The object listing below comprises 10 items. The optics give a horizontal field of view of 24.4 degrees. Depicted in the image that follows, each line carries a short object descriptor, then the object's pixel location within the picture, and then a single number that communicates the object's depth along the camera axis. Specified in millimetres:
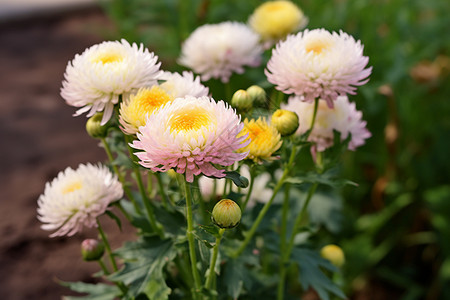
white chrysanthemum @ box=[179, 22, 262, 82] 773
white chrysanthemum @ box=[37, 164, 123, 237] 660
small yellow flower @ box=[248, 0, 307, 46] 845
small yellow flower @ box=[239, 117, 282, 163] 633
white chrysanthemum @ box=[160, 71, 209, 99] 647
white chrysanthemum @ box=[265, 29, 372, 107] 643
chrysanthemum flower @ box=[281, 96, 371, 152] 690
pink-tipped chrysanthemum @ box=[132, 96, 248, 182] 574
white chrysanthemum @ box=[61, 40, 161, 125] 625
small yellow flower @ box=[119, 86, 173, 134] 605
